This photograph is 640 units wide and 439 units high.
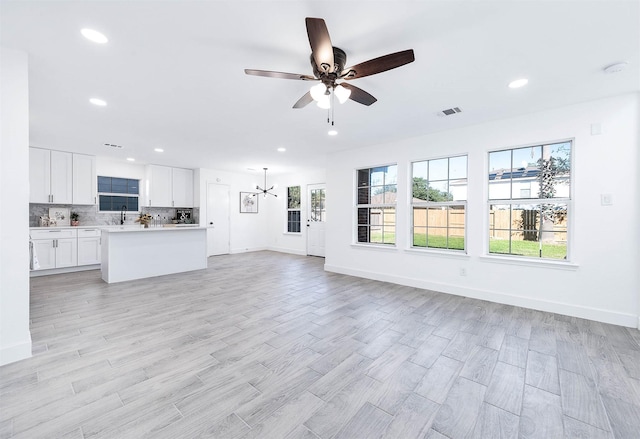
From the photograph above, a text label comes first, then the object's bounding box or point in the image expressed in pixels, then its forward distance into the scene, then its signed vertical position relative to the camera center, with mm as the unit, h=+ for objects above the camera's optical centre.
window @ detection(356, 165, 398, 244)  5141 +280
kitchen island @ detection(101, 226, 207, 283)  4863 -692
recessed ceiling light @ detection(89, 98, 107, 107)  3227 +1418
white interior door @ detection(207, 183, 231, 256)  7938 -17
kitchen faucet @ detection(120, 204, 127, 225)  6961 +83
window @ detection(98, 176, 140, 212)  6770 +622
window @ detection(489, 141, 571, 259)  3549 +254
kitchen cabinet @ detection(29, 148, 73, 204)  5438 +861
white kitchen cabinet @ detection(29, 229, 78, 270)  5423 -633
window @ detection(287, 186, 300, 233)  8695 +287
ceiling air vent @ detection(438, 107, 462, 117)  3451 +1413
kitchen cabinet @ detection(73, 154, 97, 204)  5938 +867
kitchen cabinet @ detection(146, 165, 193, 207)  7164 +870
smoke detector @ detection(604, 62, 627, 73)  2417 +1402
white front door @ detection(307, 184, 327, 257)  8055 -8
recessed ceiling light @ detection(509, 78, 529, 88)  2705 +1405
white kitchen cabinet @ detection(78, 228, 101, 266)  5910 -665
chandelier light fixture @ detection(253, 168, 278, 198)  8970 +986
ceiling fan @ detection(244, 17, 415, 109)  1762 +1153
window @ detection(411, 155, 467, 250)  4301 +263
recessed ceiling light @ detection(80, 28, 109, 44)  2029 +1416
